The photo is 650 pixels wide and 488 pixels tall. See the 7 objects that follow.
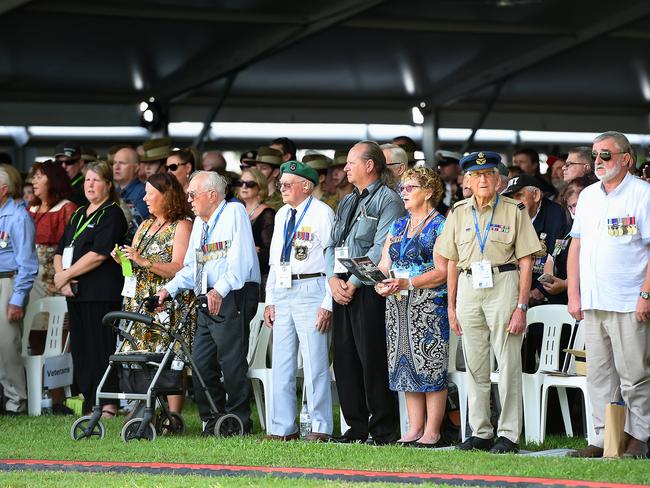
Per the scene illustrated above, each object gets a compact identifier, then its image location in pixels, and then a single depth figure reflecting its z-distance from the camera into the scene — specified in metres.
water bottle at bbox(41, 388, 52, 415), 20.64
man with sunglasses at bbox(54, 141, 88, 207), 23.23
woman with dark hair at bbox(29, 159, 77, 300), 21.03
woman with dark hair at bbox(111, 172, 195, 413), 17.91
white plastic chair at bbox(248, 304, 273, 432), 17.90
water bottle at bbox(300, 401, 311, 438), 16.87
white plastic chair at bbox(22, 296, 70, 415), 20.75
